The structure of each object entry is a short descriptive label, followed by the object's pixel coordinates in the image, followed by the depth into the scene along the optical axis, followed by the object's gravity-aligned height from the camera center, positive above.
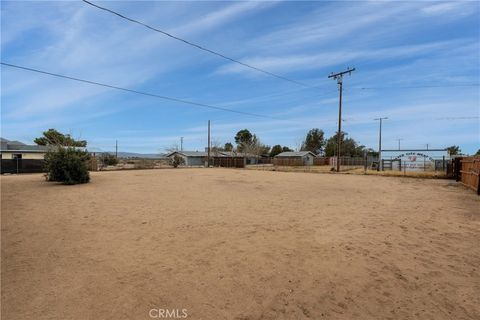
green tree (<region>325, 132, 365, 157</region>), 75.75 +3.14
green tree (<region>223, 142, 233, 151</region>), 90.19 +3.34
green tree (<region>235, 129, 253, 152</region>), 85.30 +6.08
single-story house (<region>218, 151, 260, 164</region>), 69.54 +0.77
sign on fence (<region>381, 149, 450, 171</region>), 32.32 +0.19
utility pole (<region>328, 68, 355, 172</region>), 31.77 +5.94
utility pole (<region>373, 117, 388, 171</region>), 34.71 +0.82
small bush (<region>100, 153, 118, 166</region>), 44.62 -0.65
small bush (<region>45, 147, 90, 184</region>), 16.59 -0.62
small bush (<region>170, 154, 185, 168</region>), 43.59 -0.66
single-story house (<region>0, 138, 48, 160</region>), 36.25 +0.39
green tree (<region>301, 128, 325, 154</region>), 86.62 +5.02
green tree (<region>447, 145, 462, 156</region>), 70.61 +3.40
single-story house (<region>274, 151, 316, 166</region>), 58.16 +0.25
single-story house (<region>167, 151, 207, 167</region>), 64.00 +0.06
